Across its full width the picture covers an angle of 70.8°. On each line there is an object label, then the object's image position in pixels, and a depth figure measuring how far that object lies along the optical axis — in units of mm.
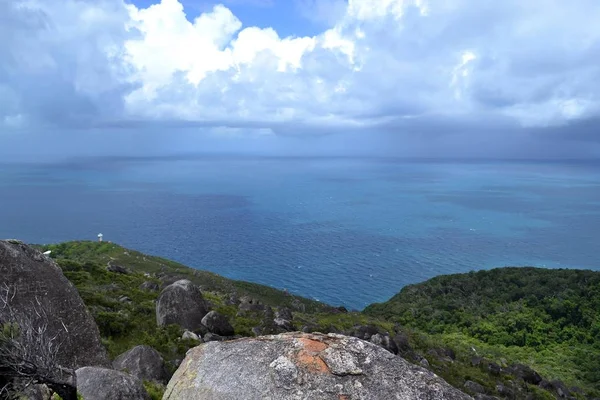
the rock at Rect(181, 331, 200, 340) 22475
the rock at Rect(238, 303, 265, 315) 36303
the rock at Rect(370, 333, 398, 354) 31412
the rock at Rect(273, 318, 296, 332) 31172
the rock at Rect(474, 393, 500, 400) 25409
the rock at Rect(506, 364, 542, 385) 37688
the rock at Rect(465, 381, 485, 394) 28734
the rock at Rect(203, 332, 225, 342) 23125
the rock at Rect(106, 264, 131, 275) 47412
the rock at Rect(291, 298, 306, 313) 68888
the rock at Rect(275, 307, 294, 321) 37062
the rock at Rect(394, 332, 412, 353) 33512
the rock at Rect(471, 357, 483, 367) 37594
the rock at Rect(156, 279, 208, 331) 24875
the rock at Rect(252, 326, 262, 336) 27380
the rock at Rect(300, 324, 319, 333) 31112
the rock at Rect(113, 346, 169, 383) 14367
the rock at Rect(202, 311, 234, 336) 24830
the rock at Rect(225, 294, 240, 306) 43406
